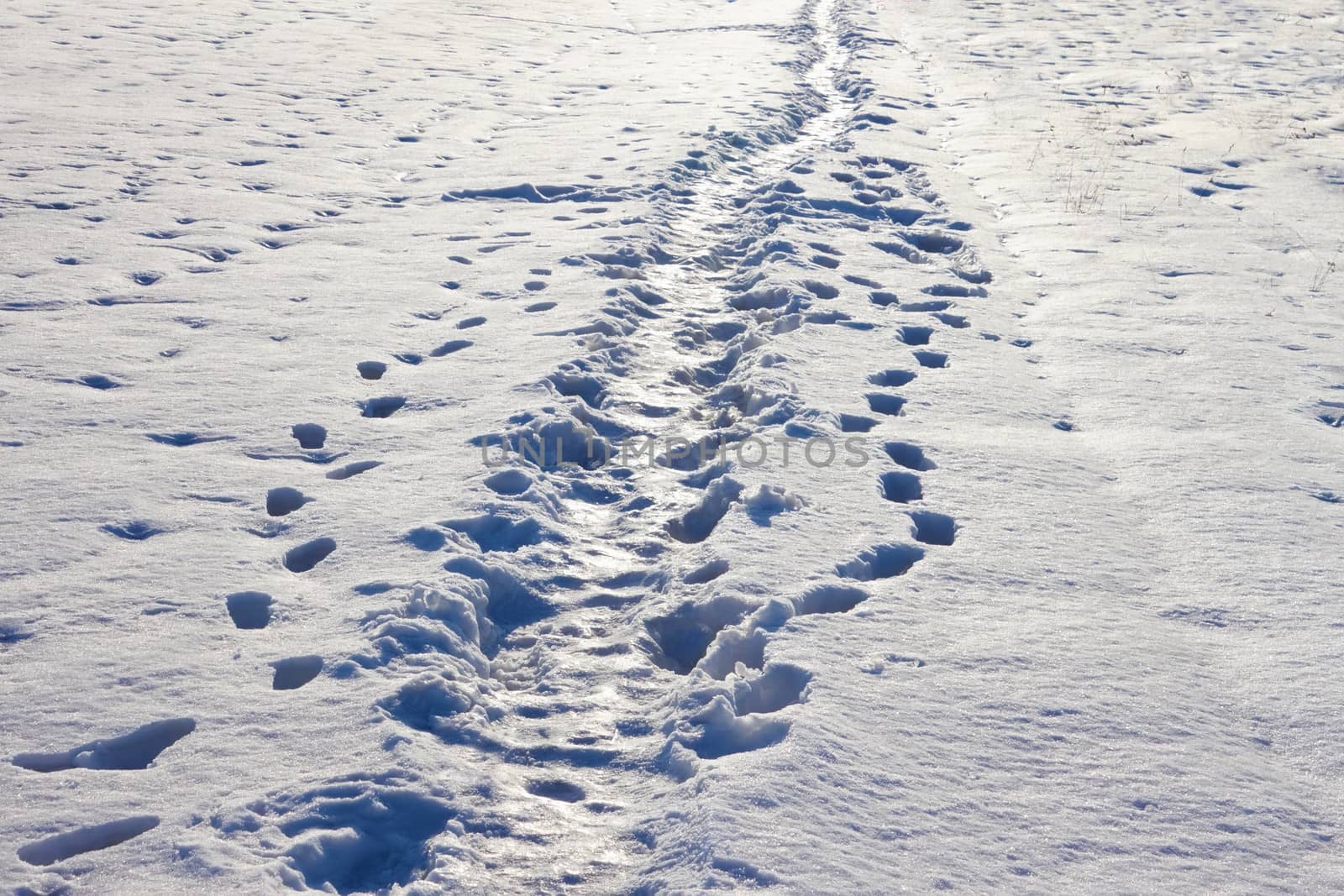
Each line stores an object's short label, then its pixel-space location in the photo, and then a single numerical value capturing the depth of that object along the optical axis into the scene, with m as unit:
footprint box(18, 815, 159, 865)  2.58
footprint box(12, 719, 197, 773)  2.86
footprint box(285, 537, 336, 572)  3.91
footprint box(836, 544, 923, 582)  3.87
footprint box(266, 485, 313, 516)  4.25
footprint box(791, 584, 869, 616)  3.66
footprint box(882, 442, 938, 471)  4.73
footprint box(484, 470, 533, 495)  4.38
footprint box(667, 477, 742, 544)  4.28
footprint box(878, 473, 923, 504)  4.52
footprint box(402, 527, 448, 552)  3.91
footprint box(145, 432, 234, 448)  4.65
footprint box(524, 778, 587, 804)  2.96
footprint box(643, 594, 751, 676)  3.58
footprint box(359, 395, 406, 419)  5.09
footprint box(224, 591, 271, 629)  3.57
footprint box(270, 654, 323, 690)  3.29
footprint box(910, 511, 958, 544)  4.20
